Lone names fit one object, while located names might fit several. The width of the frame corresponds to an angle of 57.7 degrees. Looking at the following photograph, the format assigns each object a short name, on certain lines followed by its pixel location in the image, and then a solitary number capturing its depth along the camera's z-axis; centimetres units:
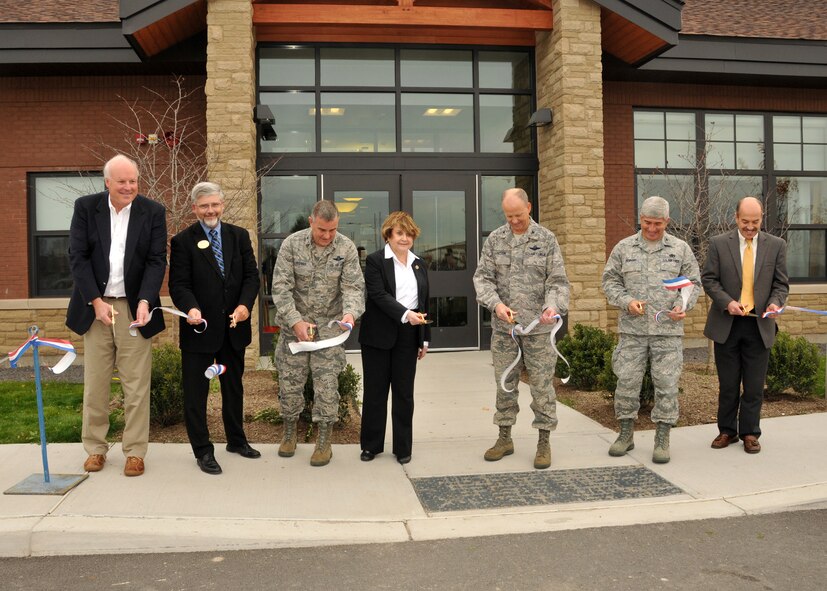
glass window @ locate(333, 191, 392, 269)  1079
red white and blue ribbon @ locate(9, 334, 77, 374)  467
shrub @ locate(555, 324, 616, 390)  802
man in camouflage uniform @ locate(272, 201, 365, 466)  525
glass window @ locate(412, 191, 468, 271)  1103
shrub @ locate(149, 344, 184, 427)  620
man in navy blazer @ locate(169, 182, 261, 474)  512
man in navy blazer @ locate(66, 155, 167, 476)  490
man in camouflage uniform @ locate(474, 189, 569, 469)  529
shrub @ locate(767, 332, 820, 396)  744
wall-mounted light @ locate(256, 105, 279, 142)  987
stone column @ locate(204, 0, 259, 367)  958
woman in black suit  539
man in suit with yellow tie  568
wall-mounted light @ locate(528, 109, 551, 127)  1042
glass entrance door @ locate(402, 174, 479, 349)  1102
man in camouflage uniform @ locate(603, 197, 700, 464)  540
